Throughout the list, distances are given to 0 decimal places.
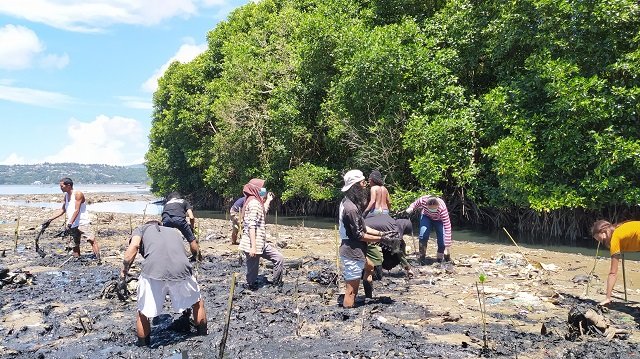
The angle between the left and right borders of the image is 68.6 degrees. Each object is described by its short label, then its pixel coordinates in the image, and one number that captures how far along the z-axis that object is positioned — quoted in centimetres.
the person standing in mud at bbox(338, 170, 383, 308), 666
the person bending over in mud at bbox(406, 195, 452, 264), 1021
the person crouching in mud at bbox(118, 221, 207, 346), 555
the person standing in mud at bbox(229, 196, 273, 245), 1342
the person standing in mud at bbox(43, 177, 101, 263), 1087
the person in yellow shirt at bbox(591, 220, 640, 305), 603
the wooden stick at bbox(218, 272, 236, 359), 486
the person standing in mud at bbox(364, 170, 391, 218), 904
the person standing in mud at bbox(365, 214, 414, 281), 789
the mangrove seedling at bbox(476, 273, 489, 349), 521
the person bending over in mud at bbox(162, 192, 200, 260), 949
